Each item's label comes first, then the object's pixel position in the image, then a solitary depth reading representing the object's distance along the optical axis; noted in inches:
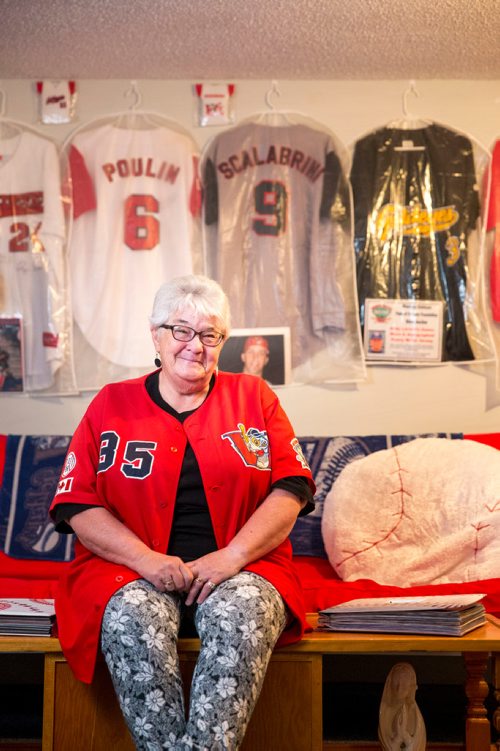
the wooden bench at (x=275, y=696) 76.0
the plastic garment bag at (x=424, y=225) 135.5
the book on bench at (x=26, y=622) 77.9
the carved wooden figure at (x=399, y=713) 78.1
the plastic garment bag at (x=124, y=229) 135.0
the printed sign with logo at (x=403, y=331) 135.3
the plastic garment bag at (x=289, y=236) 135.0
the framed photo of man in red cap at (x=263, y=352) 135.0
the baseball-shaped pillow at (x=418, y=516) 107.5
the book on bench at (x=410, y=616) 77.9
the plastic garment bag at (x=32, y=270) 134.8
